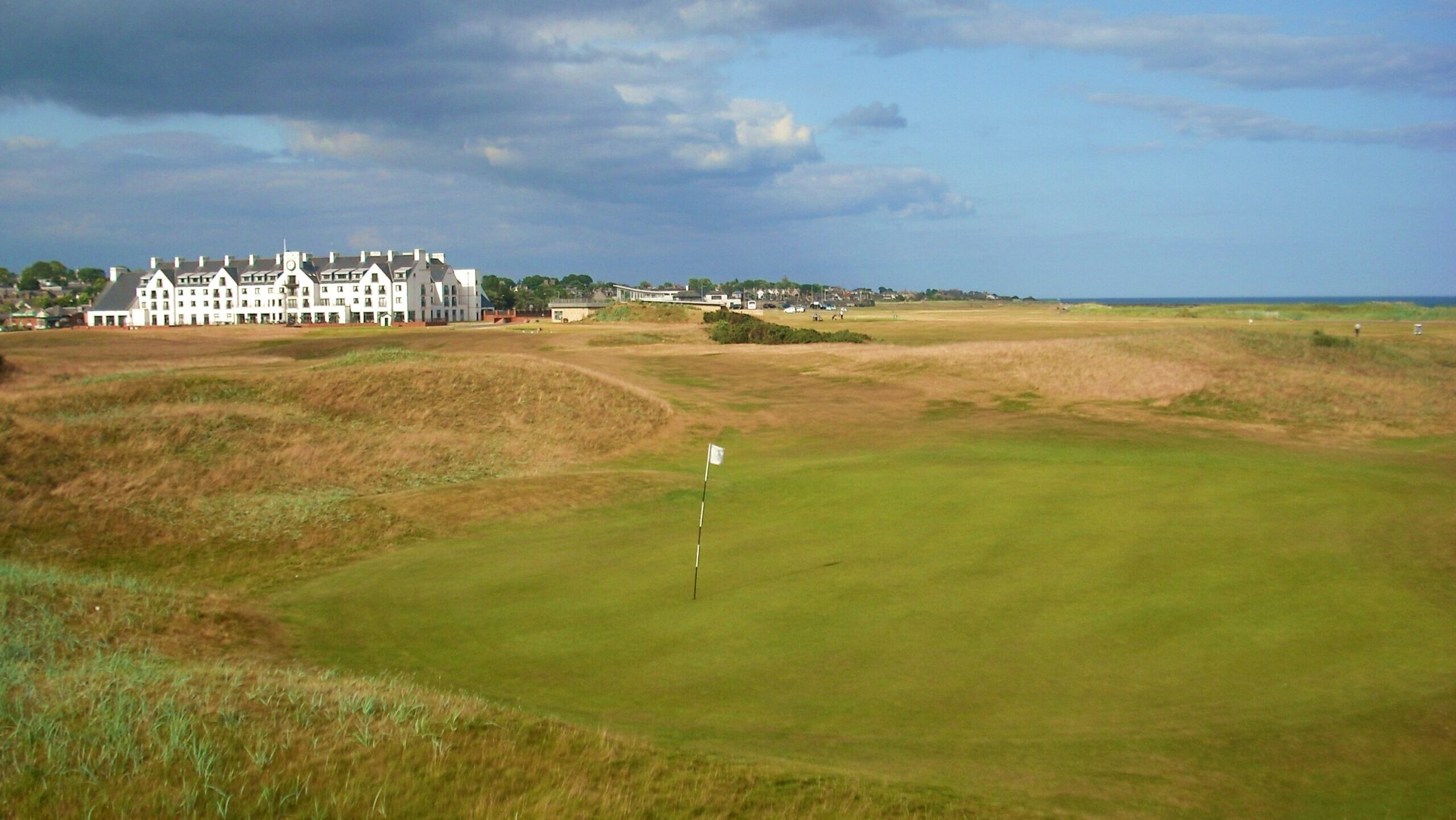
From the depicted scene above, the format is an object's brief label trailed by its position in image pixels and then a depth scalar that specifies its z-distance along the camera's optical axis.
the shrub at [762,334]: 78.69
